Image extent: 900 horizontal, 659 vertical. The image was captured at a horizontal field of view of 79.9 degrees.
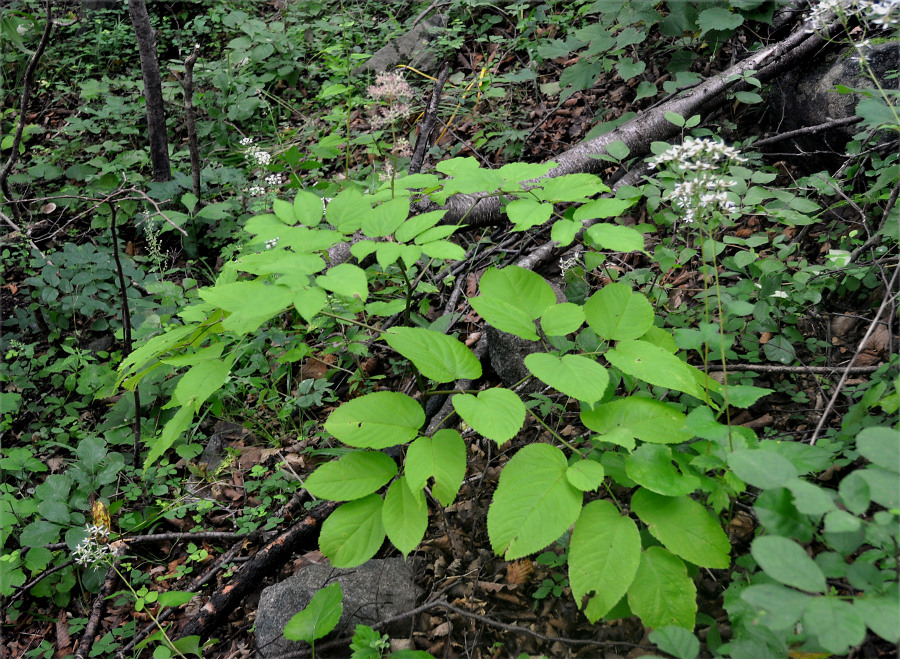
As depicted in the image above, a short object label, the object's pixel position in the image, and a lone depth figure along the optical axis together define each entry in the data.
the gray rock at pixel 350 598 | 1.70
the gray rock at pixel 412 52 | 5.13
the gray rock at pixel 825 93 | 2.56
